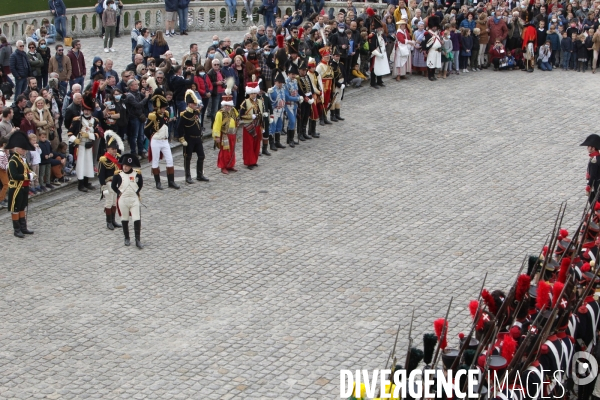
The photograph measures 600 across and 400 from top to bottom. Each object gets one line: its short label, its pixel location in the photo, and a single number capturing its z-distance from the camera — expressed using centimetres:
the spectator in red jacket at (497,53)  2888
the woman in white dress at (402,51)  2741
